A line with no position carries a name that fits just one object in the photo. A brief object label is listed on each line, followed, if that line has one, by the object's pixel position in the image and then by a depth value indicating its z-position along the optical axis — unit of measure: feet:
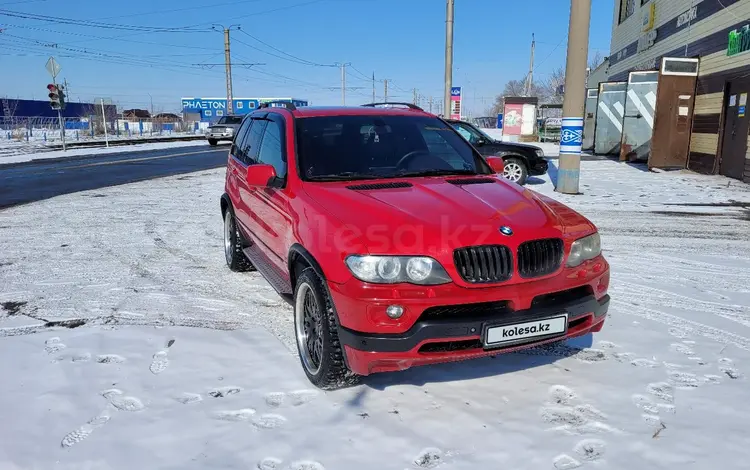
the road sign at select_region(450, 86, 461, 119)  84.77
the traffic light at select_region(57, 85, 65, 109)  78.79
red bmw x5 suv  9.09
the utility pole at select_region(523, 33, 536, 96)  211.35
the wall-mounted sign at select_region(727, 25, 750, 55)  42.39
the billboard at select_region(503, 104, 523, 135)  105.40
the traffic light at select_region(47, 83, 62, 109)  77.97
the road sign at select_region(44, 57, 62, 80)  70.74
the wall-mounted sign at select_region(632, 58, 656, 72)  65.29
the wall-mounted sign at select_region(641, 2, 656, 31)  65.02
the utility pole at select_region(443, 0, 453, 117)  63.31
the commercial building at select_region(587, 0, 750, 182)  44.24
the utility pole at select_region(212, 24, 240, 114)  148.97
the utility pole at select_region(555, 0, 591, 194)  35.37
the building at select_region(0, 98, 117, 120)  168.40
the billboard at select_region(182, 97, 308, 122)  263.90
